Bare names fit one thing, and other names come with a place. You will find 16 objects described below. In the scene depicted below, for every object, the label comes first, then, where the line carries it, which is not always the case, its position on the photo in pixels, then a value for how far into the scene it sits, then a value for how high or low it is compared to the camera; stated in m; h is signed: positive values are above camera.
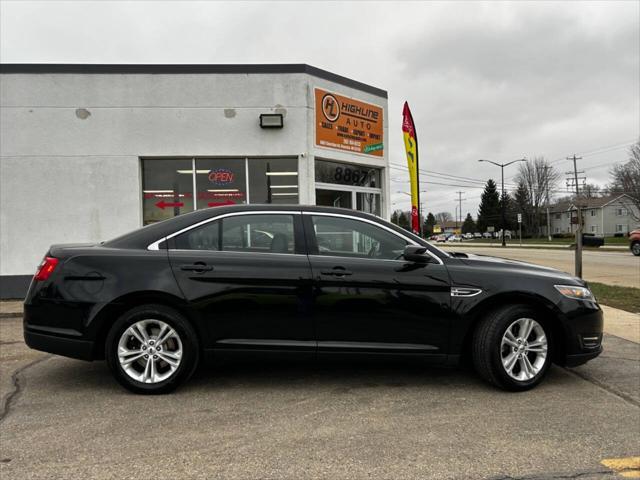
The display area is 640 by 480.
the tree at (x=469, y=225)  125.25 +4.18
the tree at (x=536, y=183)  78.38 +9.67
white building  8.96 +2.10
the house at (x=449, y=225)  162.09 +5.86
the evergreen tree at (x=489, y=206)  86.25 +6.54
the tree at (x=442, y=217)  161.62 +8.52
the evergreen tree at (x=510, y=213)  82.19 +4.81
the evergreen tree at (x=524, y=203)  79.62 +6.34
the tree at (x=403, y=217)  110.13 +6.29
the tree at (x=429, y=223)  130.76 +5.76
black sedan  3.83 -0.54
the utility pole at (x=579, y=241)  9.28 -0.07
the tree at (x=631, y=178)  52.53 +6.97
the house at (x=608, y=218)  83.44 +3.66
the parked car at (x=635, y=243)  23.23 -0.33
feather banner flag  9.20 +1.90
